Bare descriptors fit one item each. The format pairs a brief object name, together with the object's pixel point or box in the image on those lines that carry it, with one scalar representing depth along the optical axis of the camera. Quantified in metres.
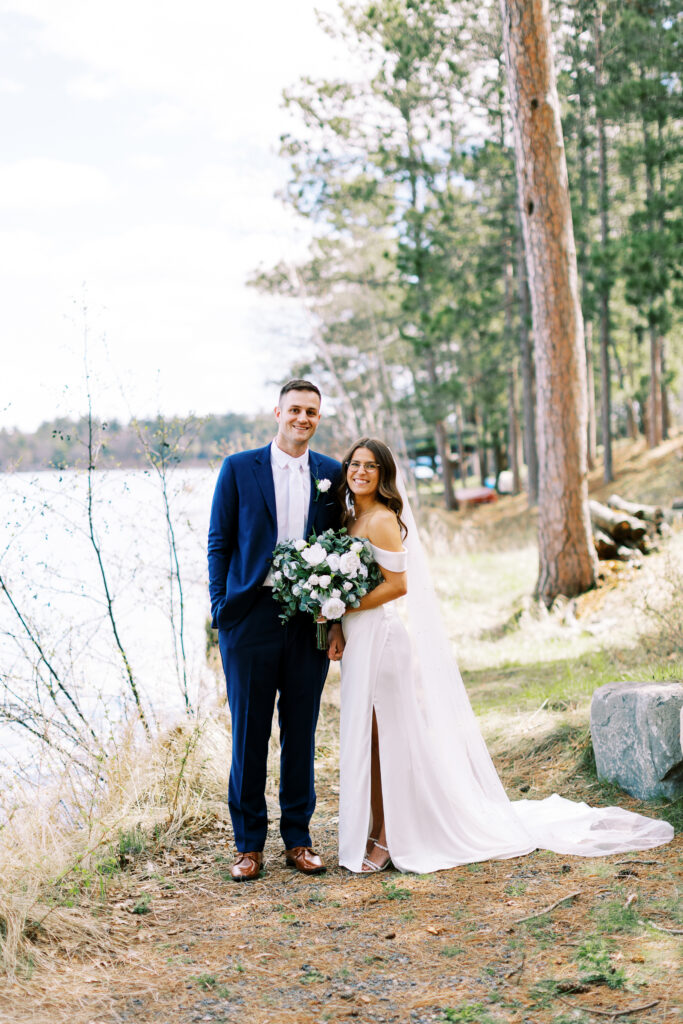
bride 4.16
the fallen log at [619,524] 11.09
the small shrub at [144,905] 3.82
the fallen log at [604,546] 10.88
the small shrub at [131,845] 4.38
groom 4.05
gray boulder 4.47
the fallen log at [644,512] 11.65
